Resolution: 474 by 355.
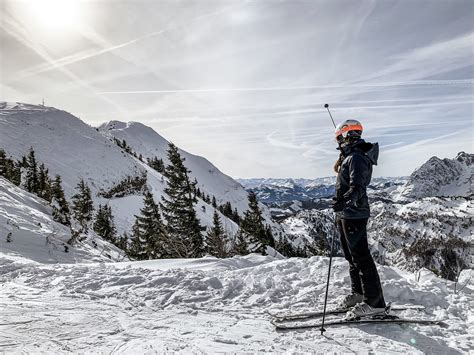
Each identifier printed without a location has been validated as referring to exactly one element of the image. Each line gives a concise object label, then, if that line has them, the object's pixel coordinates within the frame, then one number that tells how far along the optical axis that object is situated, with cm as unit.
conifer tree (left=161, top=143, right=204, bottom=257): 2533
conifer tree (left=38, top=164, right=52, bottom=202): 2958
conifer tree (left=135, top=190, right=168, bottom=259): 2639
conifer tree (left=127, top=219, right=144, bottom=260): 2988
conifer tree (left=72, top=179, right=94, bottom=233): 3672
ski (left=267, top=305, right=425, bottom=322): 501
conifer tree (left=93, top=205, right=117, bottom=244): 3419
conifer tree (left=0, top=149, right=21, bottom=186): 2949
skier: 481
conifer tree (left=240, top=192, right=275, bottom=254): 2831
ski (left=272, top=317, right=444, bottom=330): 455
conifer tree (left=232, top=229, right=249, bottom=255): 1754
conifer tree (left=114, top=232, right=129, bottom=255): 3458
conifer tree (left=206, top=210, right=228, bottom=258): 1535
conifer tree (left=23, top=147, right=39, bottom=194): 3588
